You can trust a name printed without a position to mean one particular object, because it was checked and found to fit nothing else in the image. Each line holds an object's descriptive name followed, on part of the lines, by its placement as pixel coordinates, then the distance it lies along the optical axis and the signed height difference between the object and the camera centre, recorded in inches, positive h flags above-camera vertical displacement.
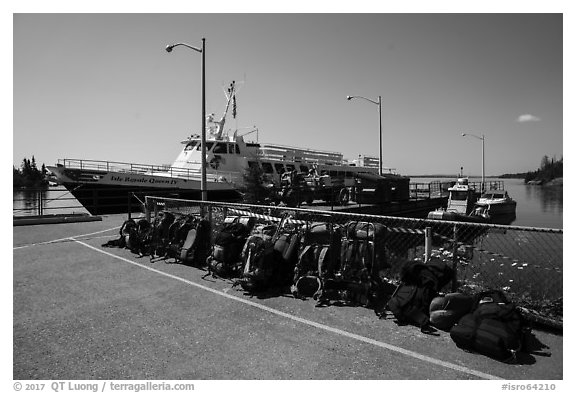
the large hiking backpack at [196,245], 297.6 -45.5
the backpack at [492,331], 138.7 -58.8
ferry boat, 788.6 +65.5
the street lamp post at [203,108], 500.8 +127.1
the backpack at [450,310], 166.6 -57.9
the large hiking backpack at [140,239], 345.7 -45.5
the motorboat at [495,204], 1061.6 -40.1
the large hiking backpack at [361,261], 205.9 -43.4
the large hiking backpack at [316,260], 218.2 -43.8
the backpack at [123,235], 370.3 -43.7
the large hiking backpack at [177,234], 319.0 -38.5
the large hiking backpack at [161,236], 331.3 -41.2
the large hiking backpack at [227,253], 259.8 -45.7
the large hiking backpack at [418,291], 175.3 -52.7
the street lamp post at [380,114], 862.5 +202.0
